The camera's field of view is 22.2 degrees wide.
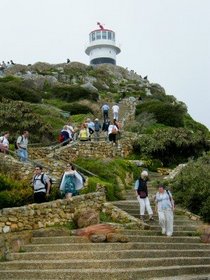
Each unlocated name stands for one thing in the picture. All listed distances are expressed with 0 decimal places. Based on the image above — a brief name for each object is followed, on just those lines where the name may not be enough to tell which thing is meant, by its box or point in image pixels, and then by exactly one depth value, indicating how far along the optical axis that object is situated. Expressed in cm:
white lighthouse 7088
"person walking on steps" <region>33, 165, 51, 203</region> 1451
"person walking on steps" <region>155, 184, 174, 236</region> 1391
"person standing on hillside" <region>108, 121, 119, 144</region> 2372
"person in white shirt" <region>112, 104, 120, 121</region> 2756
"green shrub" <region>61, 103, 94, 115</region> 3534
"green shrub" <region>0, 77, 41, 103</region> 3496
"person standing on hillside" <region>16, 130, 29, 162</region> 1830
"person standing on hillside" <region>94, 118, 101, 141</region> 2495
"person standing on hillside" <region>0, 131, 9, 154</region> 1785
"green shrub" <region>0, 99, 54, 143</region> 2528
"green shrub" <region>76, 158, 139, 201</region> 1754
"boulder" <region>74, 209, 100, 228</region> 1398
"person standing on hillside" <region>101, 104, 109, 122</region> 2788
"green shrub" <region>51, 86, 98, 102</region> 4131
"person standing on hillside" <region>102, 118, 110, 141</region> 2592
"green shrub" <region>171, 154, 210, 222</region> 1740
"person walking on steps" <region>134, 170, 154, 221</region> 1495
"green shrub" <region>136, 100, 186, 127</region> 3281
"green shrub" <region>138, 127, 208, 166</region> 2487
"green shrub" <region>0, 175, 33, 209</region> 1421
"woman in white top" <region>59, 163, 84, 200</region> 1530
